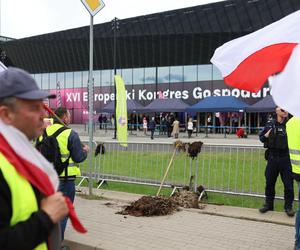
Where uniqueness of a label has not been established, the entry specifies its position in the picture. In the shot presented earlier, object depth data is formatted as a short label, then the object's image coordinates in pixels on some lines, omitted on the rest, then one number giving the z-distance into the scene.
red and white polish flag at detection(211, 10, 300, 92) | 4.23
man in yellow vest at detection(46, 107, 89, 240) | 5.41
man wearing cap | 1.89
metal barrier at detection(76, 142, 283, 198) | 8.92
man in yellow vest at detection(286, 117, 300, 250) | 5.18
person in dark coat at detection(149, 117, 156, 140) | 32.26
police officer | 6.97
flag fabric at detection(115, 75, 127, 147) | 15.36
